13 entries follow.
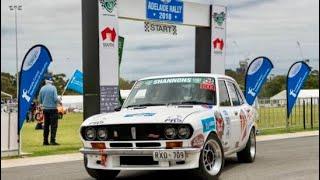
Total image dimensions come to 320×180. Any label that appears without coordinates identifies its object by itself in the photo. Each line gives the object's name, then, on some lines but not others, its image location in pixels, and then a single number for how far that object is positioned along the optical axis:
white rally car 8.33
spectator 16.03
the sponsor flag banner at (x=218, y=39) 21.48
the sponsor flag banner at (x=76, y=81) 36.50
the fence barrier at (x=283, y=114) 24.41
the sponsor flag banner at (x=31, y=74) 14.12
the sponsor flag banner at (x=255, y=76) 21.41
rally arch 16.39
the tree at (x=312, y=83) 108.56
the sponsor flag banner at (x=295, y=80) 23.06
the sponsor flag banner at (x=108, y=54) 16.52
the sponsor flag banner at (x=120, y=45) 18.88
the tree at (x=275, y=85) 109.68
